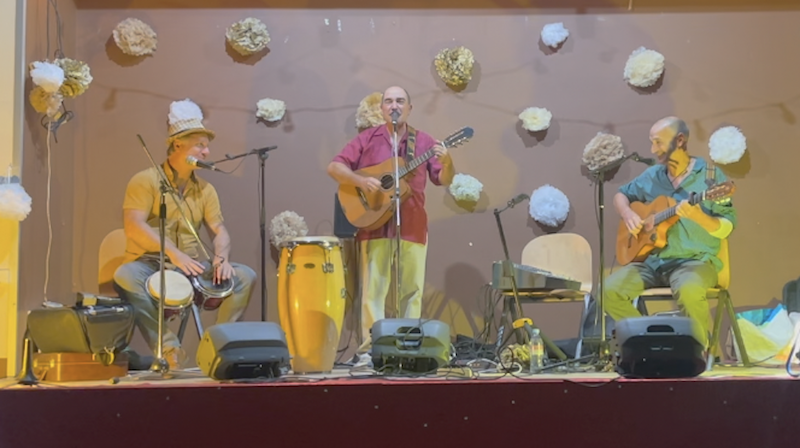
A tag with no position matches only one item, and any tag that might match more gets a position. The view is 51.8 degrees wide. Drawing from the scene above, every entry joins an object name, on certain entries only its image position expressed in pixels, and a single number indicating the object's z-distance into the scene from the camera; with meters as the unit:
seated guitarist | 4.36
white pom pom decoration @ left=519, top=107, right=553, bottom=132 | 5.50
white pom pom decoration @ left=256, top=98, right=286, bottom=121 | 5.46
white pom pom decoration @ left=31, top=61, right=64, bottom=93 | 4.38
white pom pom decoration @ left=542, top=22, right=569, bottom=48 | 5.52
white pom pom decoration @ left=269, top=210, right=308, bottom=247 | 5.40
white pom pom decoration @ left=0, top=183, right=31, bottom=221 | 4.07
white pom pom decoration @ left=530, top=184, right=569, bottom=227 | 5.41
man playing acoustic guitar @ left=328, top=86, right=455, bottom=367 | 4.76
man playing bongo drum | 4.29
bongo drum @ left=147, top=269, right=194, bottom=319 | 4.09
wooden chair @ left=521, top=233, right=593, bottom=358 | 5.12
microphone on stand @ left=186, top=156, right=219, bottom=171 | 4.06
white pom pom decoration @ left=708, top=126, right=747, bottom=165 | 5.42
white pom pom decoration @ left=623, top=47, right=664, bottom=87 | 5.45
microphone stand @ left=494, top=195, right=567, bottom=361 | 3.95
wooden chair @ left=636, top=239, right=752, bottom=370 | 4.32
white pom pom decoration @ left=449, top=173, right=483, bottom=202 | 5.46
